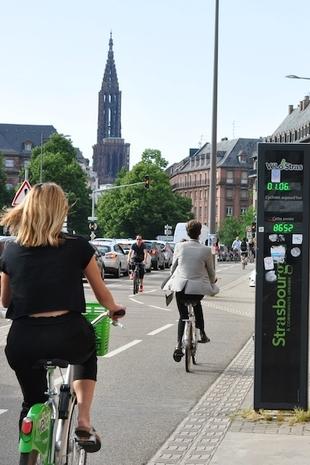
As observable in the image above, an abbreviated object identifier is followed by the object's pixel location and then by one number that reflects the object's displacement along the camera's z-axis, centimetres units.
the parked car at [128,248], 5021
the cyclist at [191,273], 1223
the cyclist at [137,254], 3122
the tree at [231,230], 17150
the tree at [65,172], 10462
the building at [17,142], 16500
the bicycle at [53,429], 461
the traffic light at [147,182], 6347
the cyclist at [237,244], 7216
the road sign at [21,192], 2766
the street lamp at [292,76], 4218
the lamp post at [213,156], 3080
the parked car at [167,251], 5969
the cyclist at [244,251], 6354
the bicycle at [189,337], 1202
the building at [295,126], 13725
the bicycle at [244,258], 6478
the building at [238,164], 19700
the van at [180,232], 5884
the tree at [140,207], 11731
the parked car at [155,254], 5509
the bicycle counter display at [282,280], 806
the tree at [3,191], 11612
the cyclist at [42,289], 482
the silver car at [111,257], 4247
